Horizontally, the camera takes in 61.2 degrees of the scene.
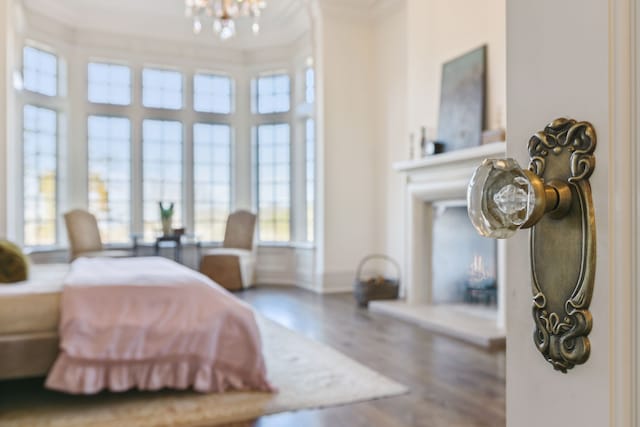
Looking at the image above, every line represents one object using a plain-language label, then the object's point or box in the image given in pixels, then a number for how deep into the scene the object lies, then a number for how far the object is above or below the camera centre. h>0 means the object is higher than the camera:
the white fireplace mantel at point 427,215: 4.18 -0.01
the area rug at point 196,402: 2.44 -0.92
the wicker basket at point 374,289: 5.49 -0.77
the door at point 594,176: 0.33 +0.02
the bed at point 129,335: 2.54 -0.59
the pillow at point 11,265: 2.97 -0.28
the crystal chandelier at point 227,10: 5.35 +2.09
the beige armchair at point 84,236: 6.49 -0.27
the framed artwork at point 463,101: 4.54 +0.99
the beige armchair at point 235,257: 6.79 -0.54
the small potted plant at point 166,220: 7.07 -0.08
